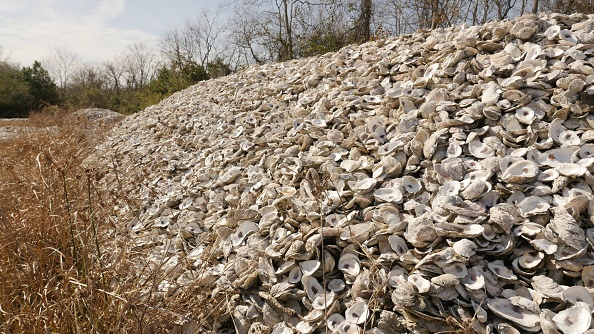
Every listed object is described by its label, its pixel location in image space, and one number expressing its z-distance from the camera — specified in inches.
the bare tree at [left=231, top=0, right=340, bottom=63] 371.6
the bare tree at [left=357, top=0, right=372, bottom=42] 351.1
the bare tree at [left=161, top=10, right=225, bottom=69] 507.5
